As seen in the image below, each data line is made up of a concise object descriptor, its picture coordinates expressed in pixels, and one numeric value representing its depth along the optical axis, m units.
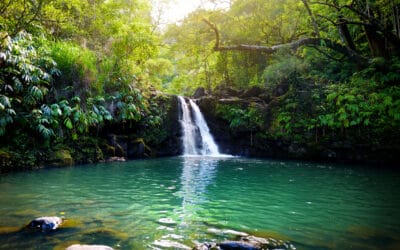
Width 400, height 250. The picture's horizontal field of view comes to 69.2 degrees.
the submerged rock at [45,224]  4.62
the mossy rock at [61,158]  12.61
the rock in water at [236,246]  3.85
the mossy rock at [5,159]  10.92
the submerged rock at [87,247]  3.64
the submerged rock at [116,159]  15.44
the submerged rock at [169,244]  4.06
